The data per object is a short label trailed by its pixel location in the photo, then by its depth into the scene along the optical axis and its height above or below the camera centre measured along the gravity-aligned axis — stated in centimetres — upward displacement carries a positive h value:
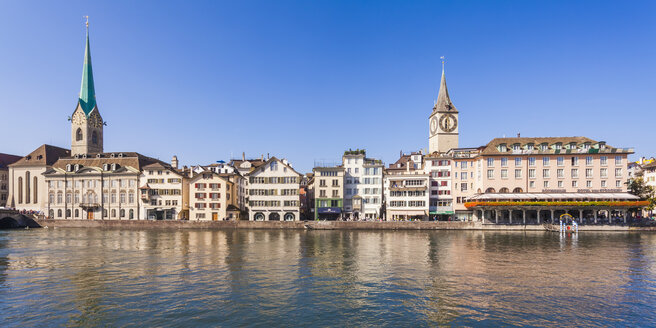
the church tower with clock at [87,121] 13400 +2224
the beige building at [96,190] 9903 -177
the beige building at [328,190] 9438 -218
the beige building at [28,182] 10662 +57
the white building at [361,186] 9500 -131
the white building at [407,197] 9256 -402
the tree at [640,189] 9468 -272
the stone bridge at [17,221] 9279 -898
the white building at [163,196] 9650 -328
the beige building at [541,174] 8769 +110
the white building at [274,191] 9525 -229
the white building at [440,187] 9431 -172
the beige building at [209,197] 9531 -367
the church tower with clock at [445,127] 12306 +1719
